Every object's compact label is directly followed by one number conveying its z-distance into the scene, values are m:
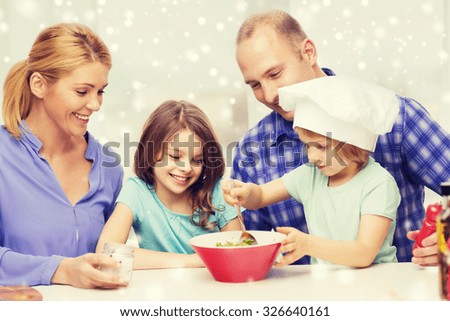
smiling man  3.31
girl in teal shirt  3.23
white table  2.73
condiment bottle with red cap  2.65
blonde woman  3.17
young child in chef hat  2.91
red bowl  2.78
